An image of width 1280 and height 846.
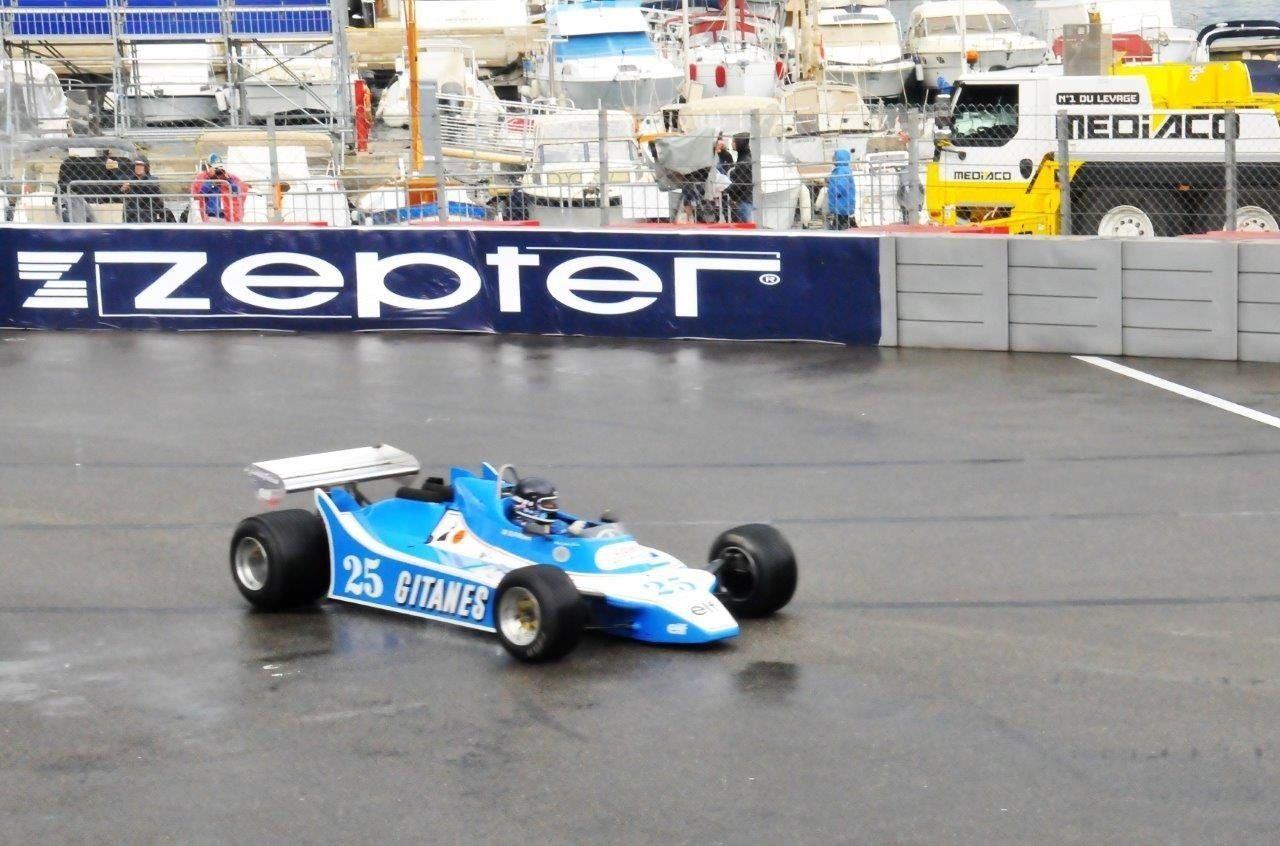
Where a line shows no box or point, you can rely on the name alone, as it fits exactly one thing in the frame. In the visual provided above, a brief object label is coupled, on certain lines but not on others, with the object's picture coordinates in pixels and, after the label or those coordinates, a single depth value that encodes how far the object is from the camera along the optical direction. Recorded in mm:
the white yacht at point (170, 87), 29828
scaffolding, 28234
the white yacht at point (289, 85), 32469
